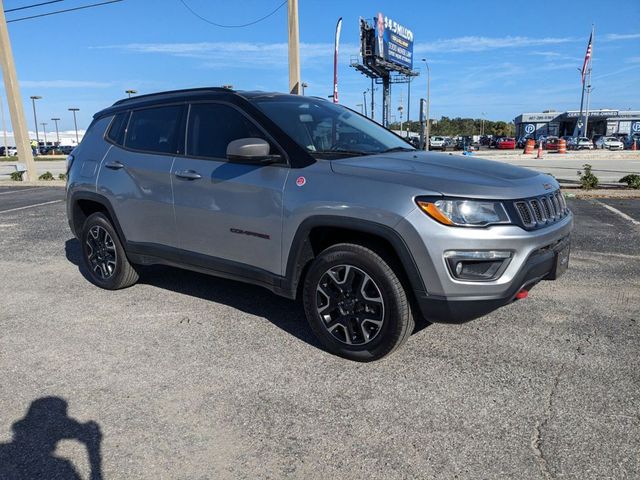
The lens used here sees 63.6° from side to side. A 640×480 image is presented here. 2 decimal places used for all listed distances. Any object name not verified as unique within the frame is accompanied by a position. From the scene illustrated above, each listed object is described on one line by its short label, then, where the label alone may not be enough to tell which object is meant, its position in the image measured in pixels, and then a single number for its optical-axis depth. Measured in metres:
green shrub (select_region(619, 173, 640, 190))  11.86
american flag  45.66
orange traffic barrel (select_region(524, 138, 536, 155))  39.81
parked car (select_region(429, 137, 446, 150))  48.59
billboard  55.09
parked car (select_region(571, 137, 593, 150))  54.00
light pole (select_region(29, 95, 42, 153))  75.89
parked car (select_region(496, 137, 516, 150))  55.75
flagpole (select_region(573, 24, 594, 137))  45.66
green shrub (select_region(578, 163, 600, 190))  12.00
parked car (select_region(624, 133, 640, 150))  57.59
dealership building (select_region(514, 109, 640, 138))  73.62
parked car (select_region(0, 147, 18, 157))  69.72
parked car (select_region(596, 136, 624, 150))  53.41
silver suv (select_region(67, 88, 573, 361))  2.98
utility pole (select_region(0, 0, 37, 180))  16.33
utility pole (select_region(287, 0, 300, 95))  12.30
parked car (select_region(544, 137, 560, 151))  49.78
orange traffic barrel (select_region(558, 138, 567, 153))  39.75
